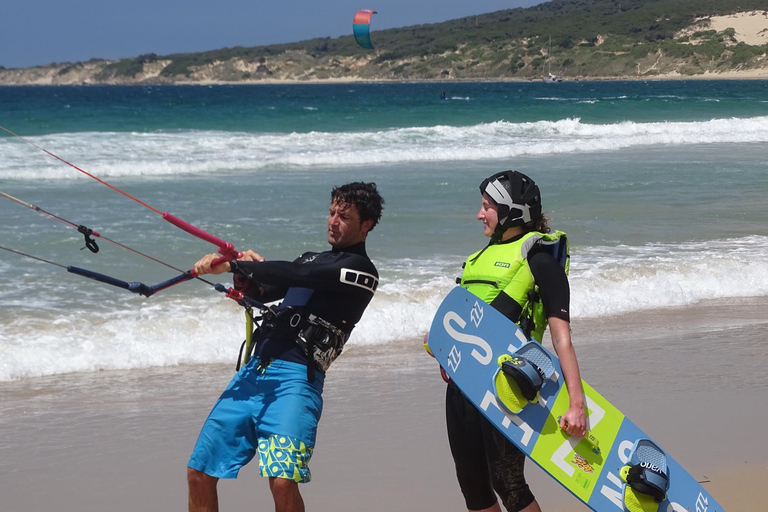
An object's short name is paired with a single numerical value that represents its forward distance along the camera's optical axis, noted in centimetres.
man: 584
